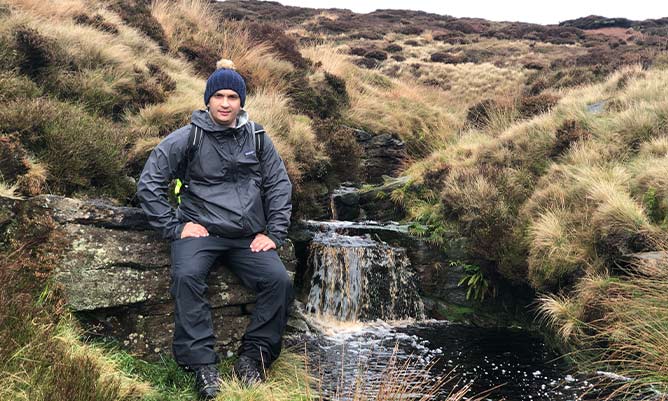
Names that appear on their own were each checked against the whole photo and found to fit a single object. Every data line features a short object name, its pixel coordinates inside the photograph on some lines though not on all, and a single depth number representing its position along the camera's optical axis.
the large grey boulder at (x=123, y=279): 4.35
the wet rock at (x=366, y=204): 10.90
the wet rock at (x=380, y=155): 13.94
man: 4.14
